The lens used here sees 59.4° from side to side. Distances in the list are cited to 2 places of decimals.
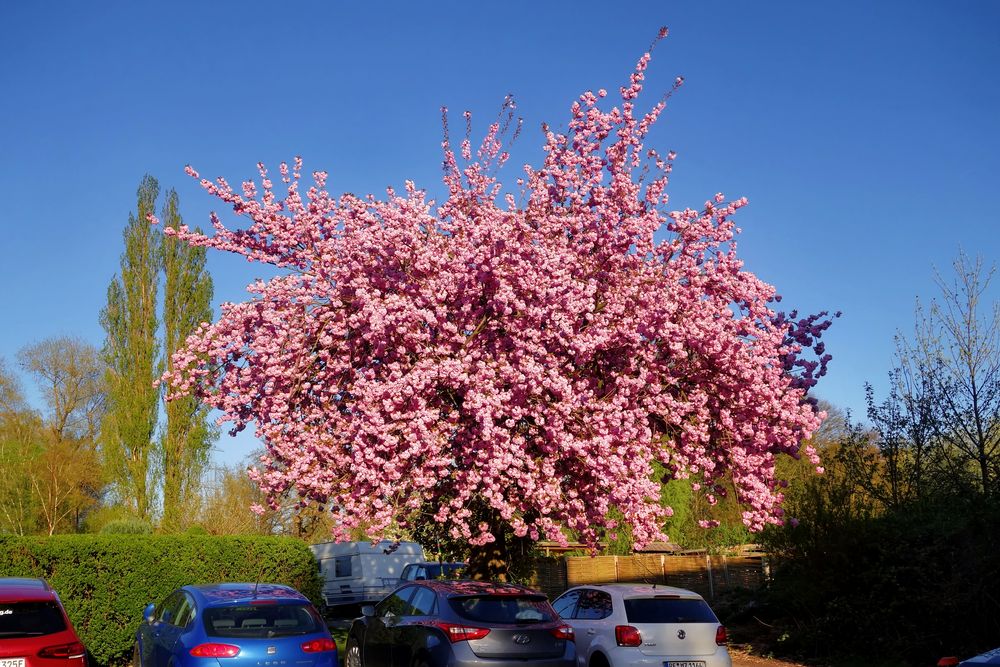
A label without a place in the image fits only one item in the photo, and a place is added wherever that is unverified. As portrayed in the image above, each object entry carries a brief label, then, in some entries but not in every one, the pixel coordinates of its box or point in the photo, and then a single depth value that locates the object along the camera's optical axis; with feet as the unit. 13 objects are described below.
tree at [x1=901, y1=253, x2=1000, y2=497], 61.67
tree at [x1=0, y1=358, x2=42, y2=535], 134.51
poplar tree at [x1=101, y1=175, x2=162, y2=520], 96.94
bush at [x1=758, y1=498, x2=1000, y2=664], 43.21
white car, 34.30
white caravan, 96.02
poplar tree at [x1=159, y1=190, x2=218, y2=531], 93.91
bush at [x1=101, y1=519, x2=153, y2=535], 90.38
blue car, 30.04
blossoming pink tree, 41.81
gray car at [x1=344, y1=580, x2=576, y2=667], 30.81
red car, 31.22
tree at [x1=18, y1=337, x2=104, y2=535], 151.84
